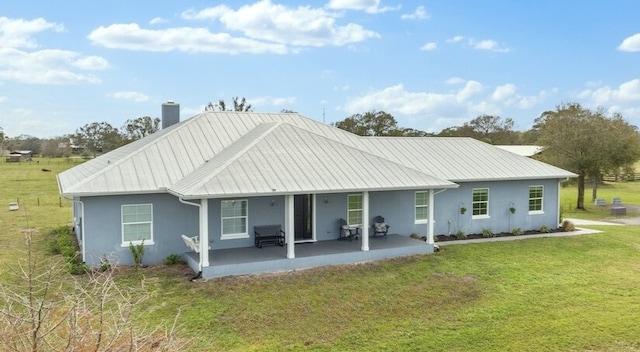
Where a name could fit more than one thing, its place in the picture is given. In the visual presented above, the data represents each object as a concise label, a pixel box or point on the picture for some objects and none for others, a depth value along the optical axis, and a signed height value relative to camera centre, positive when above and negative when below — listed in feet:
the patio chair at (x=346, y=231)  53.57 -7.45
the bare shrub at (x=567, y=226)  66.74 -8.47
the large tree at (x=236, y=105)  187.21 +21.89
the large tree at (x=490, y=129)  264.52 +18.12
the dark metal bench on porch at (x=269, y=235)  49.70 -7.30
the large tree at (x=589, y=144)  97.60 +3.82
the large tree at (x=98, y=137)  226.38 +12.31
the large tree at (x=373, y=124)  187.73 +14.74
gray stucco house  45.32 -3.29
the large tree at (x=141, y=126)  219.41 +15.98
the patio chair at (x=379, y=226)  55.47 -7.14
